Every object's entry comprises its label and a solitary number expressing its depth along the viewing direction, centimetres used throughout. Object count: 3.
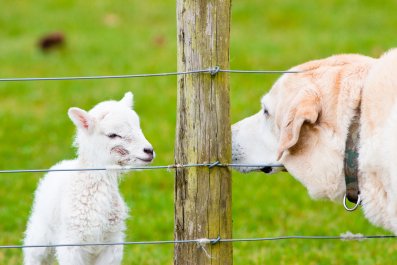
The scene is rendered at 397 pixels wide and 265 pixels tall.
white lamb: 1006
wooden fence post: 914
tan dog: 844
